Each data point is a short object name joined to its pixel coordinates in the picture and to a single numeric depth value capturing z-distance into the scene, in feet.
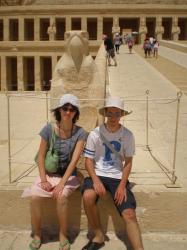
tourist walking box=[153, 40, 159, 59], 76.28
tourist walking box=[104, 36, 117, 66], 60.34
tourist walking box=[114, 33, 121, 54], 79.67
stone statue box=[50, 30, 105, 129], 14.85
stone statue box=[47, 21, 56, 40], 115.85
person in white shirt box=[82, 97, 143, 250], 11.61
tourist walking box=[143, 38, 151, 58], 76.78
